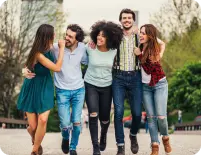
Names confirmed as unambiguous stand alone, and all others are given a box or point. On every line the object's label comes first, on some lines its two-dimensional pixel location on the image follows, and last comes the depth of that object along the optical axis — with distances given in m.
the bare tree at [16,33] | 36.47
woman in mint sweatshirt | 8.22
